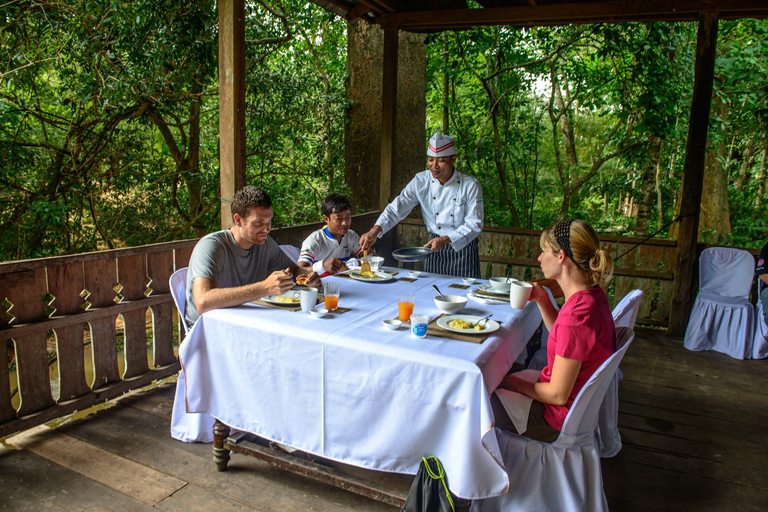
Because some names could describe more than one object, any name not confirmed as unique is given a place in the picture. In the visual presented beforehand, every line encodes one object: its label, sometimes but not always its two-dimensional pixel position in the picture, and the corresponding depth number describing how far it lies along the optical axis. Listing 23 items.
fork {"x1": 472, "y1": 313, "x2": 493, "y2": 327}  2.16
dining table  1.72
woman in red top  1.78
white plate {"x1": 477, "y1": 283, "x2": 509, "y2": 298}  2.67
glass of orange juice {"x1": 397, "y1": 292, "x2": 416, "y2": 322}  2.12
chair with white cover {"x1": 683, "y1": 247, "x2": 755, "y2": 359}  4.27
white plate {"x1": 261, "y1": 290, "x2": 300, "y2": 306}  2.29
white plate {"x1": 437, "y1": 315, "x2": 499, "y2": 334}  2.02
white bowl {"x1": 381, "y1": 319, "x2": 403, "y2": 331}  2.03
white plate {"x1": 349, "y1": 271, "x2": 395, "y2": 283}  2.94
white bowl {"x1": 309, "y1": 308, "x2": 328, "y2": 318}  2.17
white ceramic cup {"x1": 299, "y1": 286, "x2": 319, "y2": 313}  2.20
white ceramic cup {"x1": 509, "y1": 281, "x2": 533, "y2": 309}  2.23
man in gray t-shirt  2.22
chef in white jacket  3.75
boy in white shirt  3.16
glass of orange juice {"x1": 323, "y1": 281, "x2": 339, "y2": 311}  2.22
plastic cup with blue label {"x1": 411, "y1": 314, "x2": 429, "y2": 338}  1.95
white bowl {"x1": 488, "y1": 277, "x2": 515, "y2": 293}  2.71
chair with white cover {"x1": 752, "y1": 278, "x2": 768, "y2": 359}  4.21
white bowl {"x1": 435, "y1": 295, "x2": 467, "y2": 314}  2.29
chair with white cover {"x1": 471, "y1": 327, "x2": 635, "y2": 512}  1.87
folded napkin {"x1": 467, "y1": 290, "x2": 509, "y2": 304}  2.59
